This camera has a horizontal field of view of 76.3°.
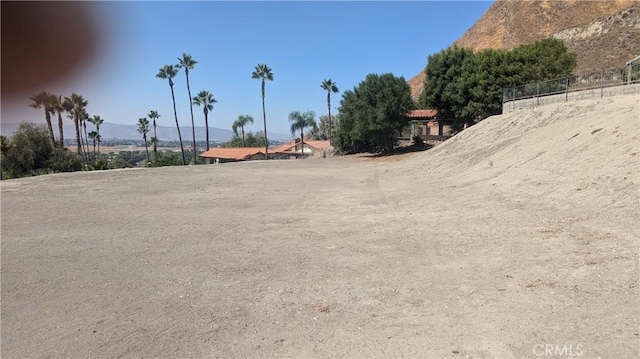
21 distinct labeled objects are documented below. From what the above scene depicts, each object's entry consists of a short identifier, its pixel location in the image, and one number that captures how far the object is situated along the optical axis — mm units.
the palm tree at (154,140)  82775
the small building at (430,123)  50009
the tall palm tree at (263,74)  72812
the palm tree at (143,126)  89562
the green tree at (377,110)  43969
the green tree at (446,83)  45156
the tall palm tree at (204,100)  78938
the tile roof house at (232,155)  74438
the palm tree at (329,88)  79875
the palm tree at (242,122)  113375
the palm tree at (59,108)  54638
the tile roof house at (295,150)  82412
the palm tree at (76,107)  57000
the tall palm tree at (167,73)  68500
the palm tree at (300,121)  97125
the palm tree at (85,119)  64125
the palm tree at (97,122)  80375
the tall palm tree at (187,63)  69625
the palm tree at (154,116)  88562
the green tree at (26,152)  40625
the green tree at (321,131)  108875
